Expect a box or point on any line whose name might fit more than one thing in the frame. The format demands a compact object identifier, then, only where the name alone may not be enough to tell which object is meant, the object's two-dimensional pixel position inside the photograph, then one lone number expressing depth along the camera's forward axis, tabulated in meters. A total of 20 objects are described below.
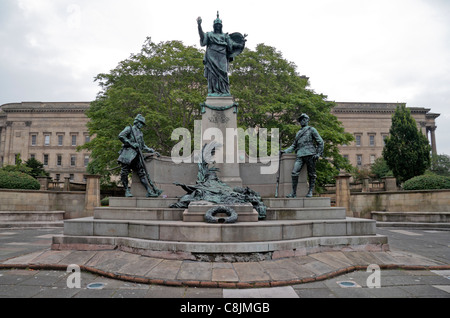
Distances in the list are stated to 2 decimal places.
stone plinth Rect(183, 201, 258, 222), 7.86
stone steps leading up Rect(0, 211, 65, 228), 17.28
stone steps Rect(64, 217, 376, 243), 6.87
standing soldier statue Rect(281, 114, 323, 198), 9.98
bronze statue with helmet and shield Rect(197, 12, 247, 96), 13.12
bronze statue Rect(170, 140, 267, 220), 8.77
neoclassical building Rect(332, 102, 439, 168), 70.31
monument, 6.86
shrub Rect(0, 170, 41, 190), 19.94
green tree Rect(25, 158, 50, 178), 38.12
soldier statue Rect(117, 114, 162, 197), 9.65
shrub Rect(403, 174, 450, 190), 19.52
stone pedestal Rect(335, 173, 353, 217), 24.09
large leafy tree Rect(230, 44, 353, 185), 24.28
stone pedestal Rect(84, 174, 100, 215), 23.30
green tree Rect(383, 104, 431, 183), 34.25
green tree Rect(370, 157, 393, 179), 43.31
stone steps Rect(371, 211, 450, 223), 17.58
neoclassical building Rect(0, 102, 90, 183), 72.69
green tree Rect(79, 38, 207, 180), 23.88
